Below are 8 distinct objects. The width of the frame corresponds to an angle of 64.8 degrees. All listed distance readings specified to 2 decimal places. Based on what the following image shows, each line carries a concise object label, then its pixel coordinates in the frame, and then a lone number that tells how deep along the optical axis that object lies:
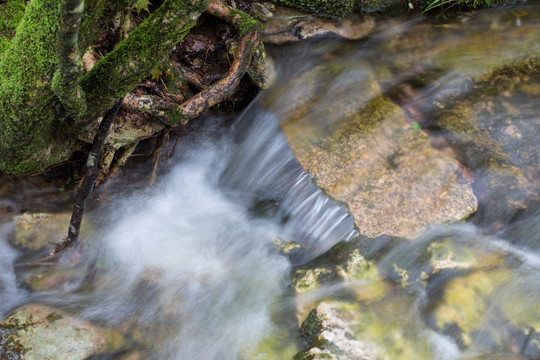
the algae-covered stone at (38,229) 4.35
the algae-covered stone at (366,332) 3.36
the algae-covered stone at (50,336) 3.51
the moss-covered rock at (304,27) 5.64
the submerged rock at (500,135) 4.03
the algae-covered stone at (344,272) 3.80
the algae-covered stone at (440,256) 3.74
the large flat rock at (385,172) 4.01
